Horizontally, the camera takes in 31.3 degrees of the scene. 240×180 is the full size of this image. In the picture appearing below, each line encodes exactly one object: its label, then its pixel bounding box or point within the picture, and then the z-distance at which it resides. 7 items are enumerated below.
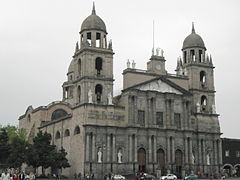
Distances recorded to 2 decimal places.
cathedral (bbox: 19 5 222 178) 60.12
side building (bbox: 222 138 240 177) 72.88
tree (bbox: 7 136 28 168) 58.03
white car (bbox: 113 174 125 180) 55.30
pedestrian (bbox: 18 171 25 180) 35.47
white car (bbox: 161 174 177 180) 54.70
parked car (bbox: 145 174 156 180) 54.44
